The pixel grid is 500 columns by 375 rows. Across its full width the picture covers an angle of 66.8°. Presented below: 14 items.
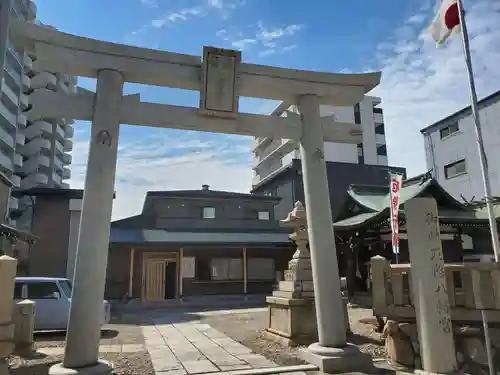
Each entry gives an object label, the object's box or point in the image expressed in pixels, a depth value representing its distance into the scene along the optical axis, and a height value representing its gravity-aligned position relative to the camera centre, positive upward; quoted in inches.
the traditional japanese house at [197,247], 851.4 +54.3
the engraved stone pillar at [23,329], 313.0 -45.4
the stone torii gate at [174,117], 224.5 +108.0
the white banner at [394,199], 483.9 +89.3
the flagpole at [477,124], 244.7 +95.5
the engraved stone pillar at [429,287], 210.5 -10.7
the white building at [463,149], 924.6 +310.0
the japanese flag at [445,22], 295.7 +193.3
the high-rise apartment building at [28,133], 1573.6 +650.8
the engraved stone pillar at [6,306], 192.1 -16.2
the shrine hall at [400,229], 597.9 +63.7
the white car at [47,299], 430.6 -28.8
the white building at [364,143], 1628.9 +574.3
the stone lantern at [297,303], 350.0 -30.5
